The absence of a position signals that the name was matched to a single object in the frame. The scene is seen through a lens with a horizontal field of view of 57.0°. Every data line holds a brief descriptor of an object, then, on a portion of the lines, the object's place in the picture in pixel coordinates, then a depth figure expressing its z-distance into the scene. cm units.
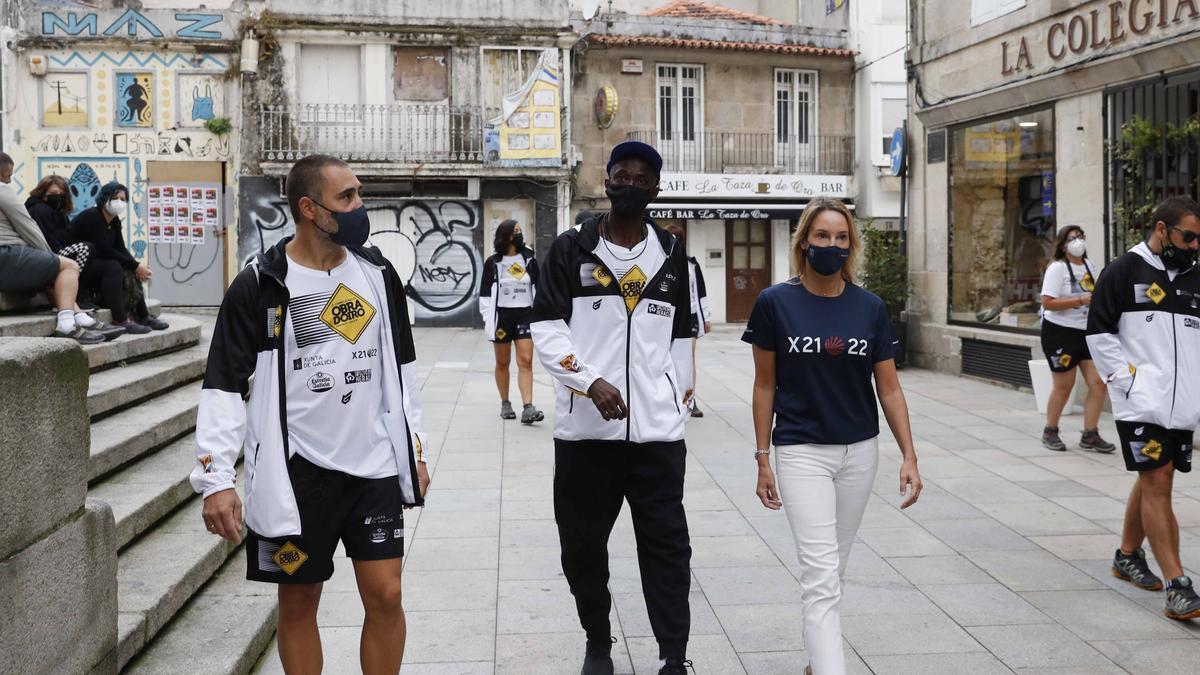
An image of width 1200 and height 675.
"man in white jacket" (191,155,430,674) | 335
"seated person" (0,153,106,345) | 729
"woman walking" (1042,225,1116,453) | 920
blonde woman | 404
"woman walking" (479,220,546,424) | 1050
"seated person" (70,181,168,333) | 842
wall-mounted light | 2417
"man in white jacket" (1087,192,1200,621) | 513
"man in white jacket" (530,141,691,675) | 413
